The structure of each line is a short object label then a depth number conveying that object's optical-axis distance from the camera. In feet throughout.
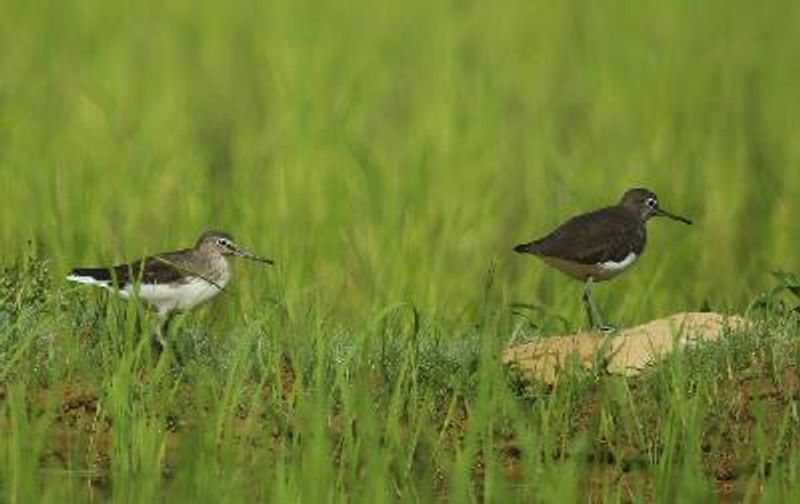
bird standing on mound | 54.03
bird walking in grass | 51.13
